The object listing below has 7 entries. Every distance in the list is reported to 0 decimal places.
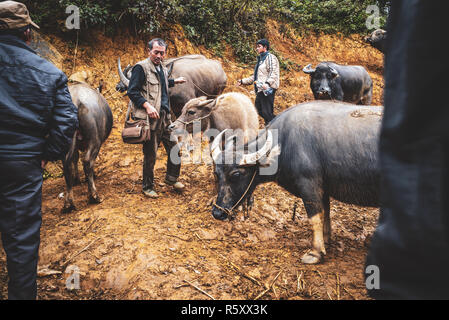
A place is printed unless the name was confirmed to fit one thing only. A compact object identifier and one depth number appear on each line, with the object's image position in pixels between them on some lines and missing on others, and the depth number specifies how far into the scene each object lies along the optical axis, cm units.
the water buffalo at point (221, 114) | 558
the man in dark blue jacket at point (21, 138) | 227
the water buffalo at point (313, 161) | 320
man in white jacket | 635
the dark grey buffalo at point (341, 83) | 812
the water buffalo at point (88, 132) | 457
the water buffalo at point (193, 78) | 655
